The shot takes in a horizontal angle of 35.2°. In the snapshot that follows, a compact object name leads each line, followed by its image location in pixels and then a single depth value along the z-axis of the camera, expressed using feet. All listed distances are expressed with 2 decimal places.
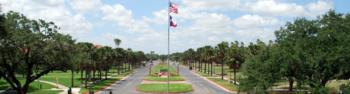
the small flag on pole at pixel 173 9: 166.95
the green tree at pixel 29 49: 141.79
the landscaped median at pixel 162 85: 250.37
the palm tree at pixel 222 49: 400.22
